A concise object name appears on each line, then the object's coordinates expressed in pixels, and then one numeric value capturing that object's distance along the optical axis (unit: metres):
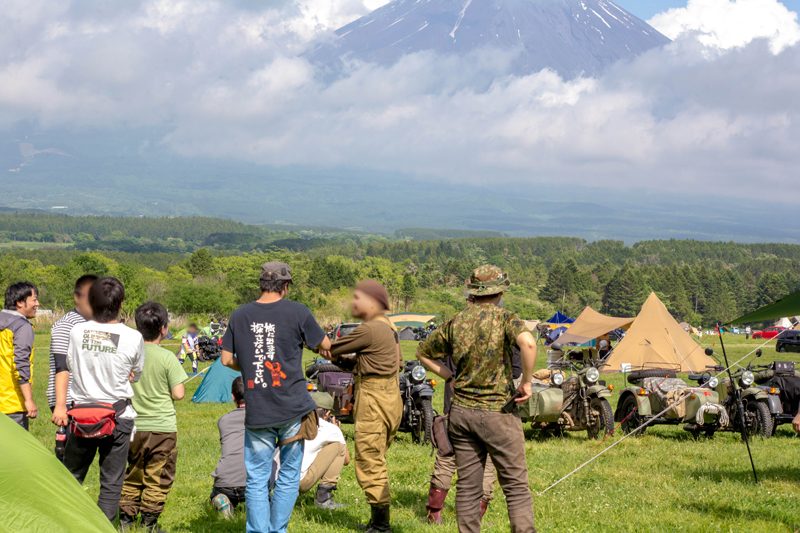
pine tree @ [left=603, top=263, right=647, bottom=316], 108.38
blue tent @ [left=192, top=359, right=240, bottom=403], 18.97
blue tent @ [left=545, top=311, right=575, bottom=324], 61.27
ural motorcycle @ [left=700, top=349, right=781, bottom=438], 12.31
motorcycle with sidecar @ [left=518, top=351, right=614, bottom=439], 12.23
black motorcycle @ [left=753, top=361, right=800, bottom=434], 12.59
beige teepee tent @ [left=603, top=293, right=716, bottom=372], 26.08
